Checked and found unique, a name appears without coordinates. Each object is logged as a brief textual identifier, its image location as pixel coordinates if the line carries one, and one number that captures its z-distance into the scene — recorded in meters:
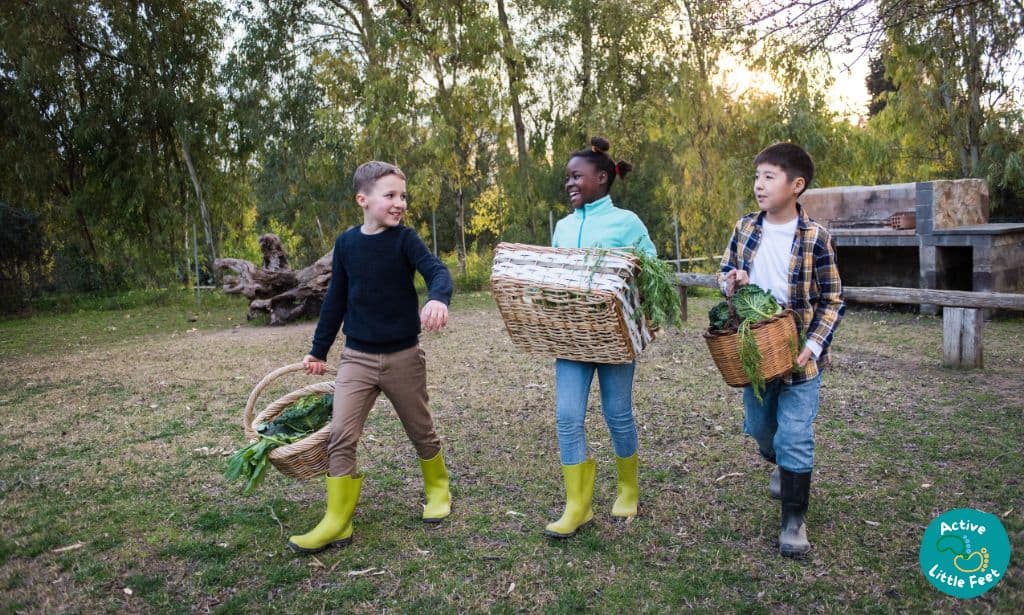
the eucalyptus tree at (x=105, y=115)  15.81
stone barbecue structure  9.82
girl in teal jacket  3.49
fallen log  12.47
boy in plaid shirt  3.27
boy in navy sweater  3.53
